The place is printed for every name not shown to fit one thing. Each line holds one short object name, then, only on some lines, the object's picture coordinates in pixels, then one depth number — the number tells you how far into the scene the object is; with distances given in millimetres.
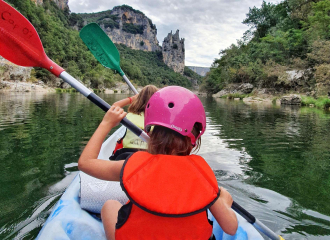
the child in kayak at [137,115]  2479
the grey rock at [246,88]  31578
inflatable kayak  1531
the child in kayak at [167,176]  1083
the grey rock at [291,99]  19375
